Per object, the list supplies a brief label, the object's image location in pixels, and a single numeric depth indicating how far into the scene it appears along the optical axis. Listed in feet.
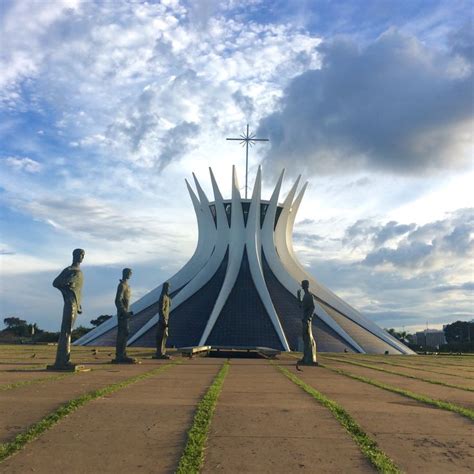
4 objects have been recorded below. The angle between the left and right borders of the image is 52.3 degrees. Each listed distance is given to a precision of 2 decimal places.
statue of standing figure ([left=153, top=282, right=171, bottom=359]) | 50.39
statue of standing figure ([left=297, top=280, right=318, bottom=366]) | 46.37
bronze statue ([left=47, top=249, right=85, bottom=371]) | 34.12
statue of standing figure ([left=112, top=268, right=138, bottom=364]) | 43.09
